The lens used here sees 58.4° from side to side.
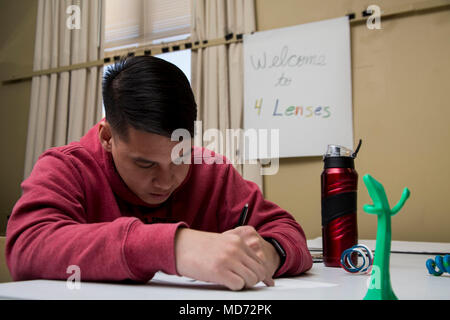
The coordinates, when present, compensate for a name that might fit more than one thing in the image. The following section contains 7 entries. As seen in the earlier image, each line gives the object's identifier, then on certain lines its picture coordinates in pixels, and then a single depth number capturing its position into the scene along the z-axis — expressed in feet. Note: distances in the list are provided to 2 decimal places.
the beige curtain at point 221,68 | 7.09
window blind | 8.08
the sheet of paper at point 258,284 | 1.78
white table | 1.49
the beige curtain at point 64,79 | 8.45
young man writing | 1.73
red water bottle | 2.41
